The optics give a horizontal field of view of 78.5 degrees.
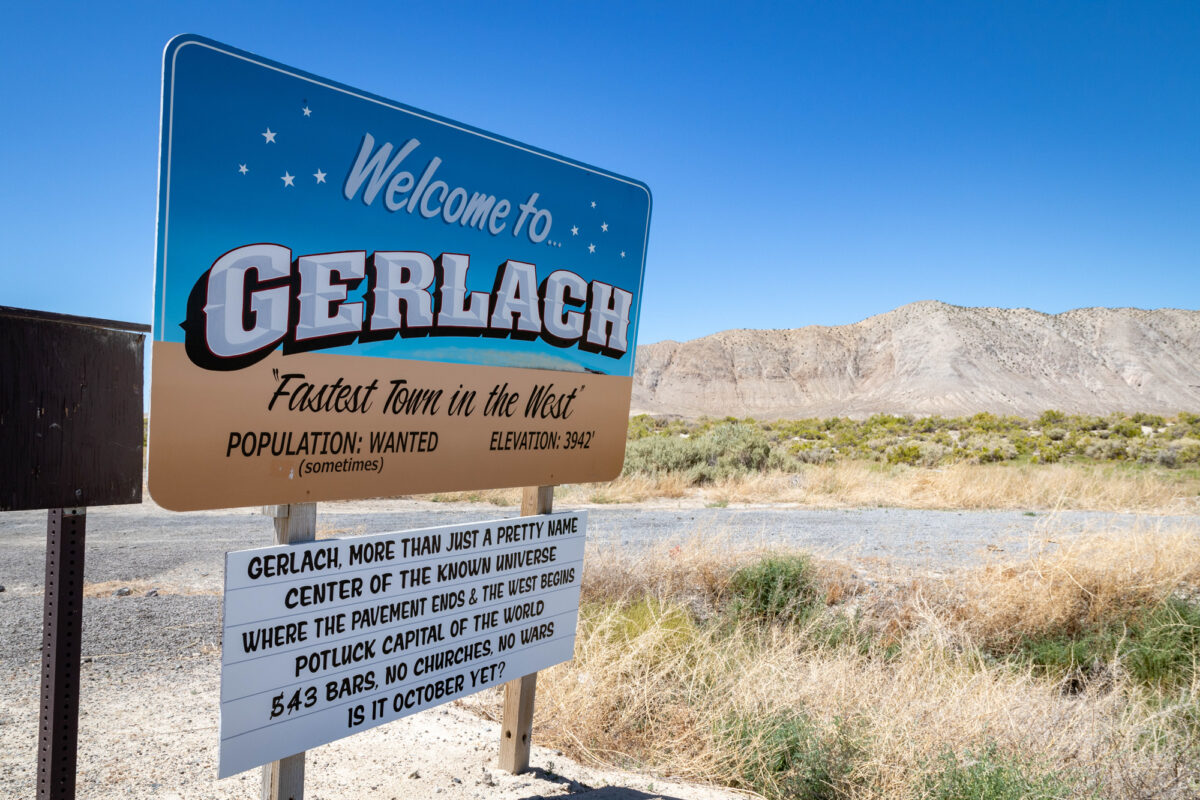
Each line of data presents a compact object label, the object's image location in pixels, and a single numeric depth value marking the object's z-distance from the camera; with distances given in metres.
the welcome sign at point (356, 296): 2.41
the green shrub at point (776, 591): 6.55
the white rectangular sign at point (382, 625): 2.61
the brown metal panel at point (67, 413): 2.21
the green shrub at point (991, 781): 3.07
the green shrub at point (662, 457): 18.73
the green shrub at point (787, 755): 3.58
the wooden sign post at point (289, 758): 2.75
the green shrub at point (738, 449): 19.23
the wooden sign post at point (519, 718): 3.80
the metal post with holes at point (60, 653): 2.41
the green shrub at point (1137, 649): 5.69
